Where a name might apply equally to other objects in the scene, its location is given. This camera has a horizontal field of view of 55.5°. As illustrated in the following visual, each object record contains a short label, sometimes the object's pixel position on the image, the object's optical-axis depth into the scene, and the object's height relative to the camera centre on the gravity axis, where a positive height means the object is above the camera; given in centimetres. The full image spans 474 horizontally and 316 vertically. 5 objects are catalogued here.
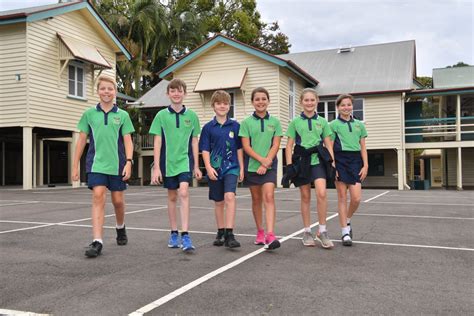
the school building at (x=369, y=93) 2188 +330
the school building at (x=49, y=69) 1661 +375
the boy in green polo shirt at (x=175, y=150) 502 +11
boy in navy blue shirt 510 +5
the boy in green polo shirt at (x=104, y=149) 488 +13
